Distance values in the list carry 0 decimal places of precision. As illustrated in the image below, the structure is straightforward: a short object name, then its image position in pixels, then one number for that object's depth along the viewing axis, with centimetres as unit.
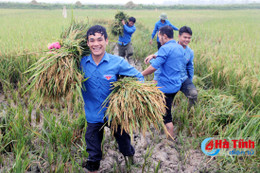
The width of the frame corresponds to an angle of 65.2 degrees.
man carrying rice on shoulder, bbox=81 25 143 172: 184
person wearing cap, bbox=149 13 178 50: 613
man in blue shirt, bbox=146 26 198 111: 280
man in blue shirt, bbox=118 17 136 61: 559
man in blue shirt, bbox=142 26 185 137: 252
